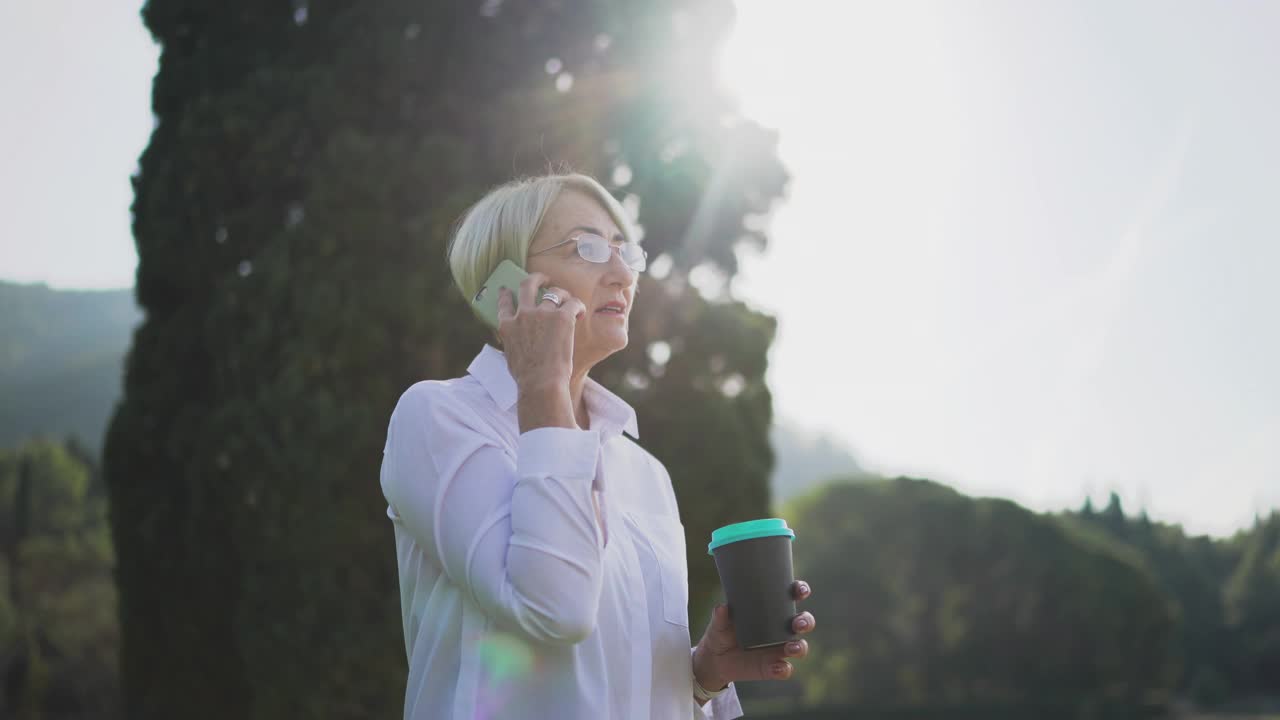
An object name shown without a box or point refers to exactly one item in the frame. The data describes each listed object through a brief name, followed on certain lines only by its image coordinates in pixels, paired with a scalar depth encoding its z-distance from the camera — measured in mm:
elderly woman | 1715
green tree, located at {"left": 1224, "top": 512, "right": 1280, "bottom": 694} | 53031
